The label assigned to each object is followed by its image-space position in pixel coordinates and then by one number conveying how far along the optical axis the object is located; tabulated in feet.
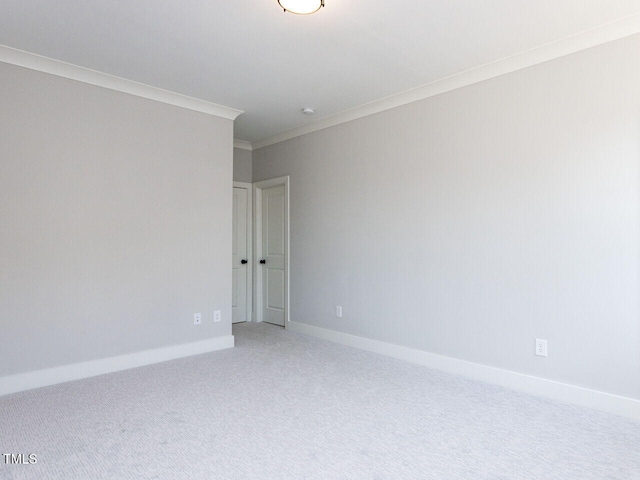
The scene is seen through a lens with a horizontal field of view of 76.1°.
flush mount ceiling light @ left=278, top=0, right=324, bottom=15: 7.63
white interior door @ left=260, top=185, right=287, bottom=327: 17.90
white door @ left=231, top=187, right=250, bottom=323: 18.65
